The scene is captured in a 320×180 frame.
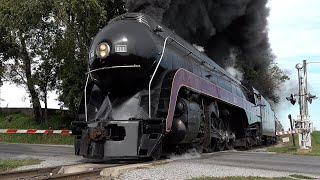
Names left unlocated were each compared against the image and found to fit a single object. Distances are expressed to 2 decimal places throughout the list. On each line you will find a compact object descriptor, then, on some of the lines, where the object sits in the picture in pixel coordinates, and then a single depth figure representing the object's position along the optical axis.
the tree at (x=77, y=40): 23.45
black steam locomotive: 9.13
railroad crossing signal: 18.17
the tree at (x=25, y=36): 23.27
